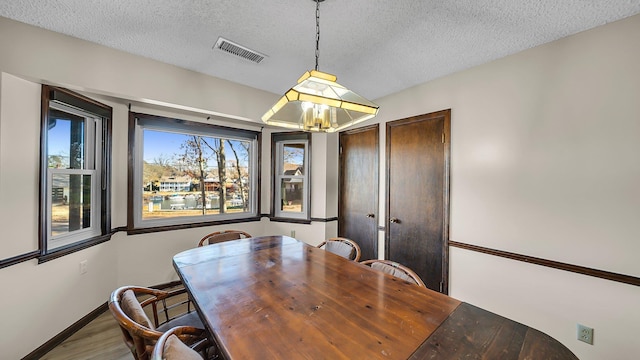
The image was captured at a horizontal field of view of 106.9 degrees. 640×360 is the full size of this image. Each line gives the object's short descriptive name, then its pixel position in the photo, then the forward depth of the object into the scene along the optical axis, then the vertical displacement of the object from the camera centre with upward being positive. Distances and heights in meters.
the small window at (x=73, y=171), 2.01 +0.07
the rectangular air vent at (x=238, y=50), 2.09 +1.21
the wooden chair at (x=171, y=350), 0.81 -0.60
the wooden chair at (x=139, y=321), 1.02 -0.67
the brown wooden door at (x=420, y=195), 2.64 -0.16
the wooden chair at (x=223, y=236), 2.65 -0.65
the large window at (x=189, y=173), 2.91 +0.10
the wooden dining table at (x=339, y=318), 0.91 -0.65
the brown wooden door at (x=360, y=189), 3.38 -0.12
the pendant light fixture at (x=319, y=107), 1.38 +0.50
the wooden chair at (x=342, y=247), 2.23 -0.65
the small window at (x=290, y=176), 3.85 +0.07
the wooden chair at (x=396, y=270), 1.62 -0.66
